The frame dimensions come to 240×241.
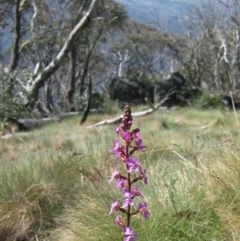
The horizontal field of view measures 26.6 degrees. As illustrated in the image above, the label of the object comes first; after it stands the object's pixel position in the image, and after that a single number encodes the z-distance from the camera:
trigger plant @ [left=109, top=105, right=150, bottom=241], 1.83
